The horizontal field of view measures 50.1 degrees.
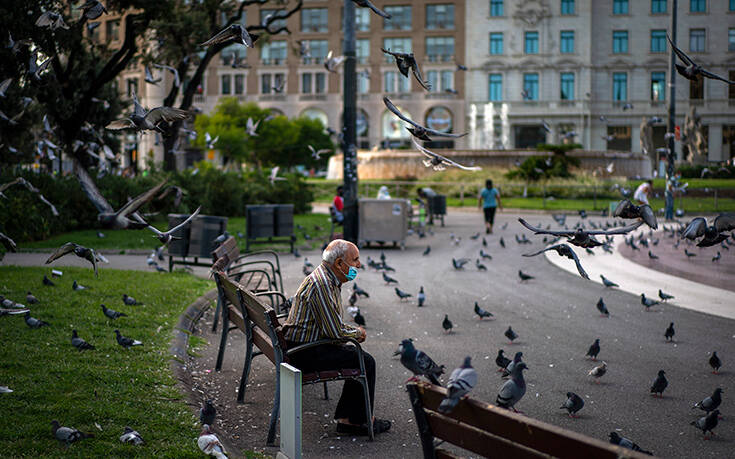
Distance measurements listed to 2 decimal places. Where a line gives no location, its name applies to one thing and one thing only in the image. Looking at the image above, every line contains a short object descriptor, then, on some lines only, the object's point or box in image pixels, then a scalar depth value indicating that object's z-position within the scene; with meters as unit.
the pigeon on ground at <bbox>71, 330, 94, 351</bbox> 6.79
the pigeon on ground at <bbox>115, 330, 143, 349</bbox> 6.95
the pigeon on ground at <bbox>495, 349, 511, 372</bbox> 6.66
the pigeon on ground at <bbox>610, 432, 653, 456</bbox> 4.10
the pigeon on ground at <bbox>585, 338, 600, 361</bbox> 7.24
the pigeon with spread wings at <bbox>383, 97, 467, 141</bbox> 6.21
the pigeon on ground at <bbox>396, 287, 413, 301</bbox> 10.70
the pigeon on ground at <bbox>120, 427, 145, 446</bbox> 4.56
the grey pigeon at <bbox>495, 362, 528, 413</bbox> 3.87
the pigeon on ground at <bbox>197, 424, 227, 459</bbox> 4.40
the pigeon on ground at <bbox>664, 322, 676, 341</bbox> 8.09
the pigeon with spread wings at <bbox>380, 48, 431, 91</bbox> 6.12
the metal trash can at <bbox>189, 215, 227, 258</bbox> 11.97
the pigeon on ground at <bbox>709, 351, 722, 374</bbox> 6.65
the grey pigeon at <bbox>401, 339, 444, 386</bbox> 4.73
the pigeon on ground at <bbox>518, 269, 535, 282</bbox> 12.72
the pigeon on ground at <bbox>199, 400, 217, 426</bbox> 4.93
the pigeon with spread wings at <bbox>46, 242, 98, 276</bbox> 5.51
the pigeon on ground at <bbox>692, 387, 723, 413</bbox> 5.33
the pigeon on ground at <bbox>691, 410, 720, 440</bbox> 5.11
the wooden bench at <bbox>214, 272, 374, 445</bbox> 4.92
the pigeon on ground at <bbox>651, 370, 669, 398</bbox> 6.06
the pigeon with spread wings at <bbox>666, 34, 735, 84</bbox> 5.96
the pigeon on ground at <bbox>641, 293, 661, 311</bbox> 10.12
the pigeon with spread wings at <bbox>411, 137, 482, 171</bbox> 6.47
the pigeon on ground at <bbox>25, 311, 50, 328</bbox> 7.57
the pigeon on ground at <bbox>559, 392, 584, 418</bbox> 5.50
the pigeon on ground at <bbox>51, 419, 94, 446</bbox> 4.54
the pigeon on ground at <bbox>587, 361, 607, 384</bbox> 6.56
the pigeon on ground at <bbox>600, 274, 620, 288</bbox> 11.71
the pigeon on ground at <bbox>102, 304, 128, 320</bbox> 8.15
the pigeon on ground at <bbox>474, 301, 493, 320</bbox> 9.32
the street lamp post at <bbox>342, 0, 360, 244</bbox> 15.39
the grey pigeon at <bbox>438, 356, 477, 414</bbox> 3.03
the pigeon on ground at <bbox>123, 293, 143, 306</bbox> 9.16
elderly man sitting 5.06
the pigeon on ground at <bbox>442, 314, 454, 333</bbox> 8.59
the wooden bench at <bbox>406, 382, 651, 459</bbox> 2.53
